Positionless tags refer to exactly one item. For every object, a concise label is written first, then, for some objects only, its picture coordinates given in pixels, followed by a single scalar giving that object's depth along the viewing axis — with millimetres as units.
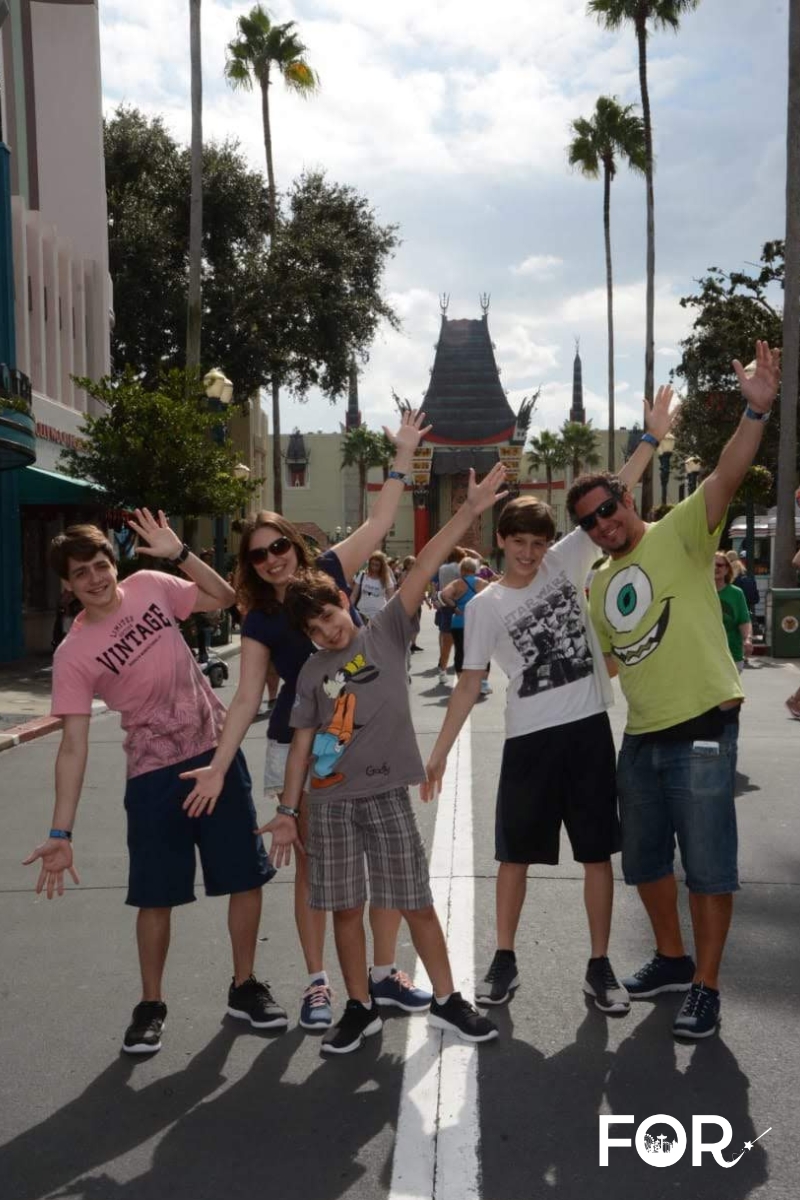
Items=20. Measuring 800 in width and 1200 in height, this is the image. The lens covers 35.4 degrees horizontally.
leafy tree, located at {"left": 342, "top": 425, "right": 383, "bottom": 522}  97125
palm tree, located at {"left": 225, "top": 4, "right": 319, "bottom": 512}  35938
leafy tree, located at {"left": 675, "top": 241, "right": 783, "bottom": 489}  33531
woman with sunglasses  4164
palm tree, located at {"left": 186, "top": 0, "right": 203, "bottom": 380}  24516
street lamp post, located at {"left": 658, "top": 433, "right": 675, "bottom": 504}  27803
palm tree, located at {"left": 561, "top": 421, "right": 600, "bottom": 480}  95400
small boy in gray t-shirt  4105
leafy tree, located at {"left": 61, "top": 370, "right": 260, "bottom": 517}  20125
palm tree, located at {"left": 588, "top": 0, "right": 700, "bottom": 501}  33500
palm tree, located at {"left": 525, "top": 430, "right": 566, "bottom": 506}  98062
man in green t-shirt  4176
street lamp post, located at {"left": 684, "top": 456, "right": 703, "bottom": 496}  26609
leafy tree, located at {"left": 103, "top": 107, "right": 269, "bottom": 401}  34250
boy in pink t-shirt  4176
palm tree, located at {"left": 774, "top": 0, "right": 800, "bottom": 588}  20750
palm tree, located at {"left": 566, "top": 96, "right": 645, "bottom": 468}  42219
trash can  20734
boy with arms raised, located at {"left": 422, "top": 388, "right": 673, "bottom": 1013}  4465
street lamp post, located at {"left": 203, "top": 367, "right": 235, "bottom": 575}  21375
